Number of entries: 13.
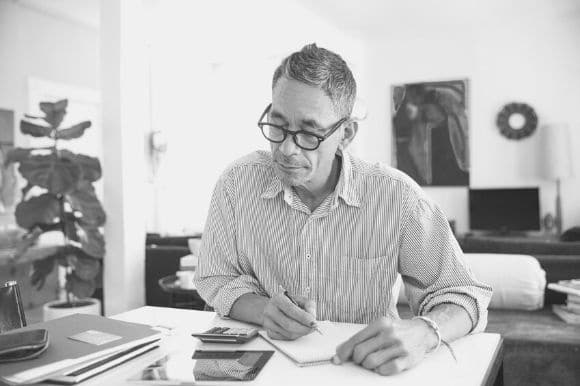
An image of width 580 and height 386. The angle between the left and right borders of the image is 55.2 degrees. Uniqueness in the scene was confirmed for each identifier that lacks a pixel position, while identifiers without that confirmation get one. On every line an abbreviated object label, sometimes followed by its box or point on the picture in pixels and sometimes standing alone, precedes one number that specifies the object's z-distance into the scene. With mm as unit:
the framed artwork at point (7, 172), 5078
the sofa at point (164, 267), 3391
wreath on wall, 6203
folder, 858
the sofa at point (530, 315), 1920
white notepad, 972
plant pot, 3551
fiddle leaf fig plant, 3498
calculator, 1081
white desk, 896
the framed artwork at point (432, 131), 6500
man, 1293
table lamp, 5785
